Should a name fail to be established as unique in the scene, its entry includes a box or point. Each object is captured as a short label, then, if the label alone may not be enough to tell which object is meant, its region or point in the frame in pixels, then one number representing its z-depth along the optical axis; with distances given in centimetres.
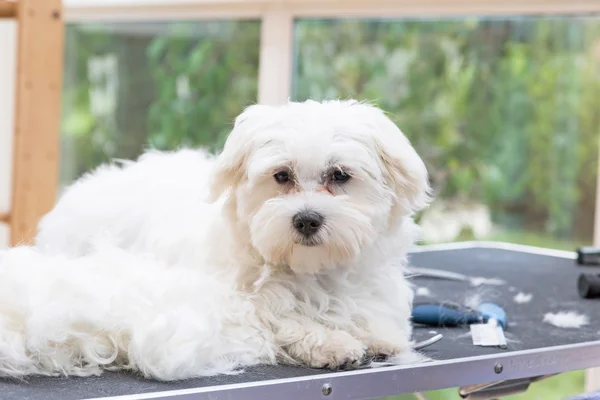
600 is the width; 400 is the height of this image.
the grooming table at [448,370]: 143
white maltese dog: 152
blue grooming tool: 207
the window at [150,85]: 434
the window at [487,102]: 383
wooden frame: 337
